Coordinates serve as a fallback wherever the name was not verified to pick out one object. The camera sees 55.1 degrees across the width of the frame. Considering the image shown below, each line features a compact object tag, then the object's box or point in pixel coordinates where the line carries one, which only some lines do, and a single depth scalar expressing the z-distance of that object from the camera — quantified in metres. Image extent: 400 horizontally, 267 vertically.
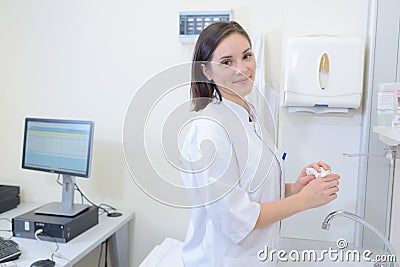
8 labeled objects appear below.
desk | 1.56
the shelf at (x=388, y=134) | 1.10
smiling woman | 1.01
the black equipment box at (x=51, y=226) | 1.68
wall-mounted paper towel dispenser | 1.58
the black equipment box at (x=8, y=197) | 2.07
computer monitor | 1.78
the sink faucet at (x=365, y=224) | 1.32
